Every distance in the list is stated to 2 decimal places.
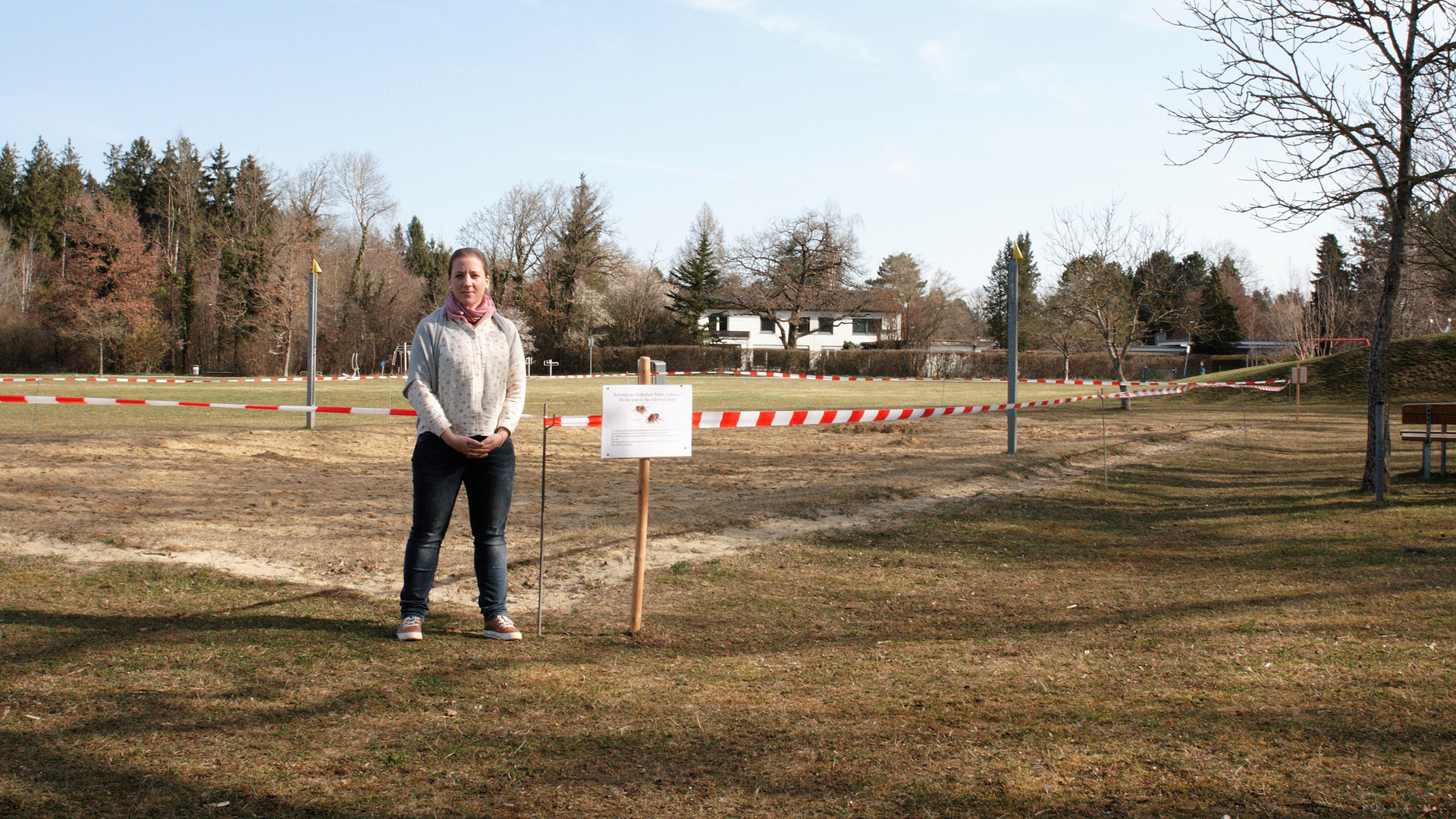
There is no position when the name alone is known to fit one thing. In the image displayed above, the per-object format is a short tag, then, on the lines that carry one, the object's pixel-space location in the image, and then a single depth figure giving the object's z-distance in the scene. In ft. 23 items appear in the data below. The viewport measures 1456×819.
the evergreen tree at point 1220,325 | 232.12
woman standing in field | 16.03
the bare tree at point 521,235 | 216.13
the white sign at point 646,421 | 16.83
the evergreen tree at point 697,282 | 246.88
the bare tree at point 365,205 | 222.89
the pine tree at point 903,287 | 290.76
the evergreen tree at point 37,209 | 216.54
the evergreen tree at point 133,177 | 224.33
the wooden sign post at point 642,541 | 17.40
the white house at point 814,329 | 282.97
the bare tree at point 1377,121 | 33.37
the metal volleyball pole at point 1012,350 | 50.37
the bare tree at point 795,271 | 248.32
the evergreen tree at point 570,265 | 217.36
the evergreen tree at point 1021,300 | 272.51
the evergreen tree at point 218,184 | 221.46
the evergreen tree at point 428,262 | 231.50
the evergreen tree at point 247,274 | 174.09
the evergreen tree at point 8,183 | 220.23
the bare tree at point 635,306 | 241.76
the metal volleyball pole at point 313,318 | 52.80
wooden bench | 38.52
